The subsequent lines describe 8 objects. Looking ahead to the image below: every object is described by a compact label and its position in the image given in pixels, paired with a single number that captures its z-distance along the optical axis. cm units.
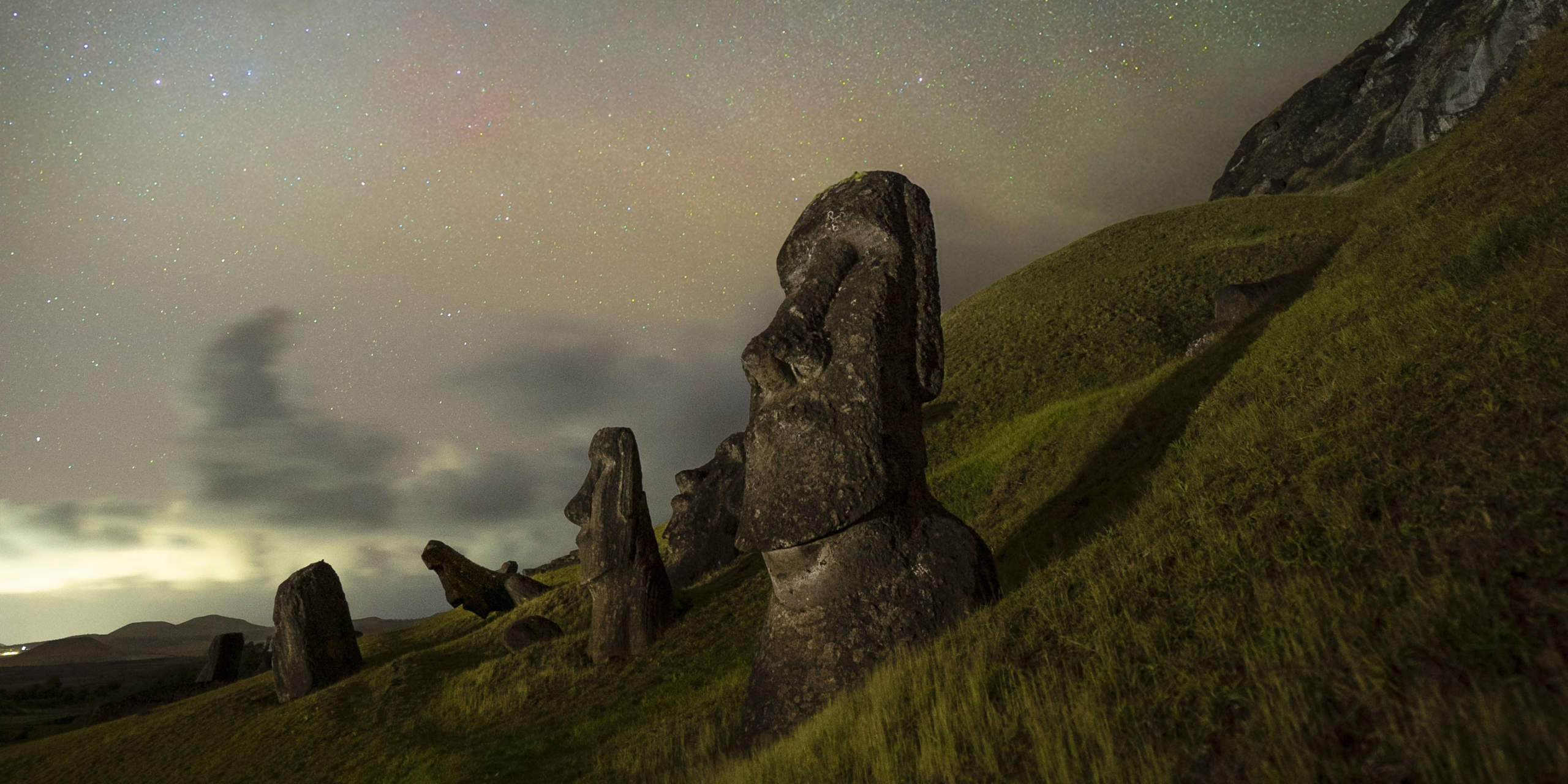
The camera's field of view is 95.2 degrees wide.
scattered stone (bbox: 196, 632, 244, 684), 2481
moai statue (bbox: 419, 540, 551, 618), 2567
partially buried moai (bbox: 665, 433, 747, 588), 2391
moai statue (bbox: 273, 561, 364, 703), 1677
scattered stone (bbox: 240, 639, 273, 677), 2900
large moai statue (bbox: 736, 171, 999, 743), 713
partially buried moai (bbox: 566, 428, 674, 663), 1436
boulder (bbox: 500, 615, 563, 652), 1647
